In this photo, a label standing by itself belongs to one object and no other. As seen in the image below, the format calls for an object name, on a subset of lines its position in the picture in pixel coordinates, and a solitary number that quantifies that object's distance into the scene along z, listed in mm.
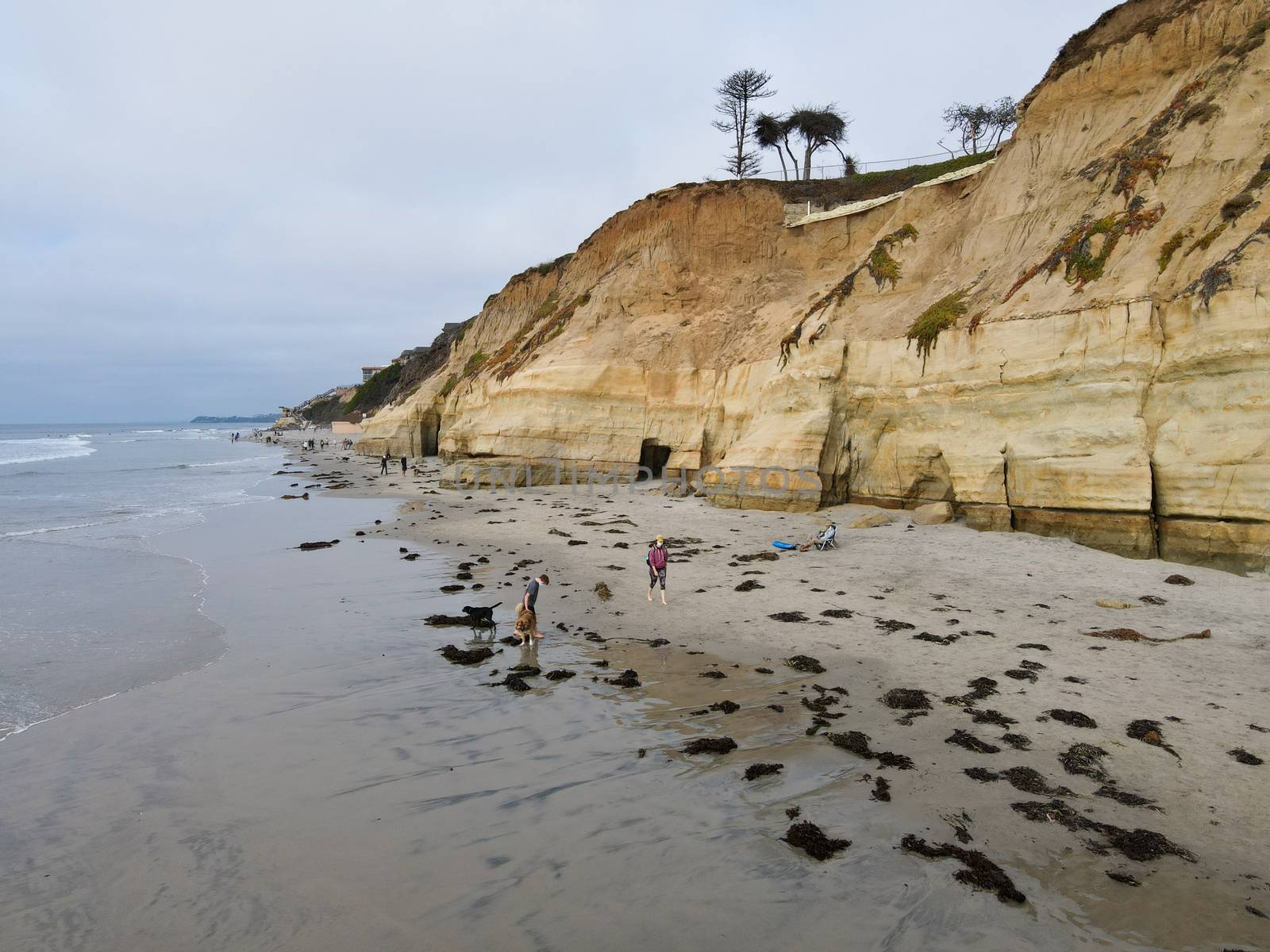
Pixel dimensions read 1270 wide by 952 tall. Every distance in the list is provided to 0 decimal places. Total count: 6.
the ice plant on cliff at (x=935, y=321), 18156
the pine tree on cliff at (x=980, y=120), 44906
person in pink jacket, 12031
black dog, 10586
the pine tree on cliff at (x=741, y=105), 42906
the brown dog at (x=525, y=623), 10188
